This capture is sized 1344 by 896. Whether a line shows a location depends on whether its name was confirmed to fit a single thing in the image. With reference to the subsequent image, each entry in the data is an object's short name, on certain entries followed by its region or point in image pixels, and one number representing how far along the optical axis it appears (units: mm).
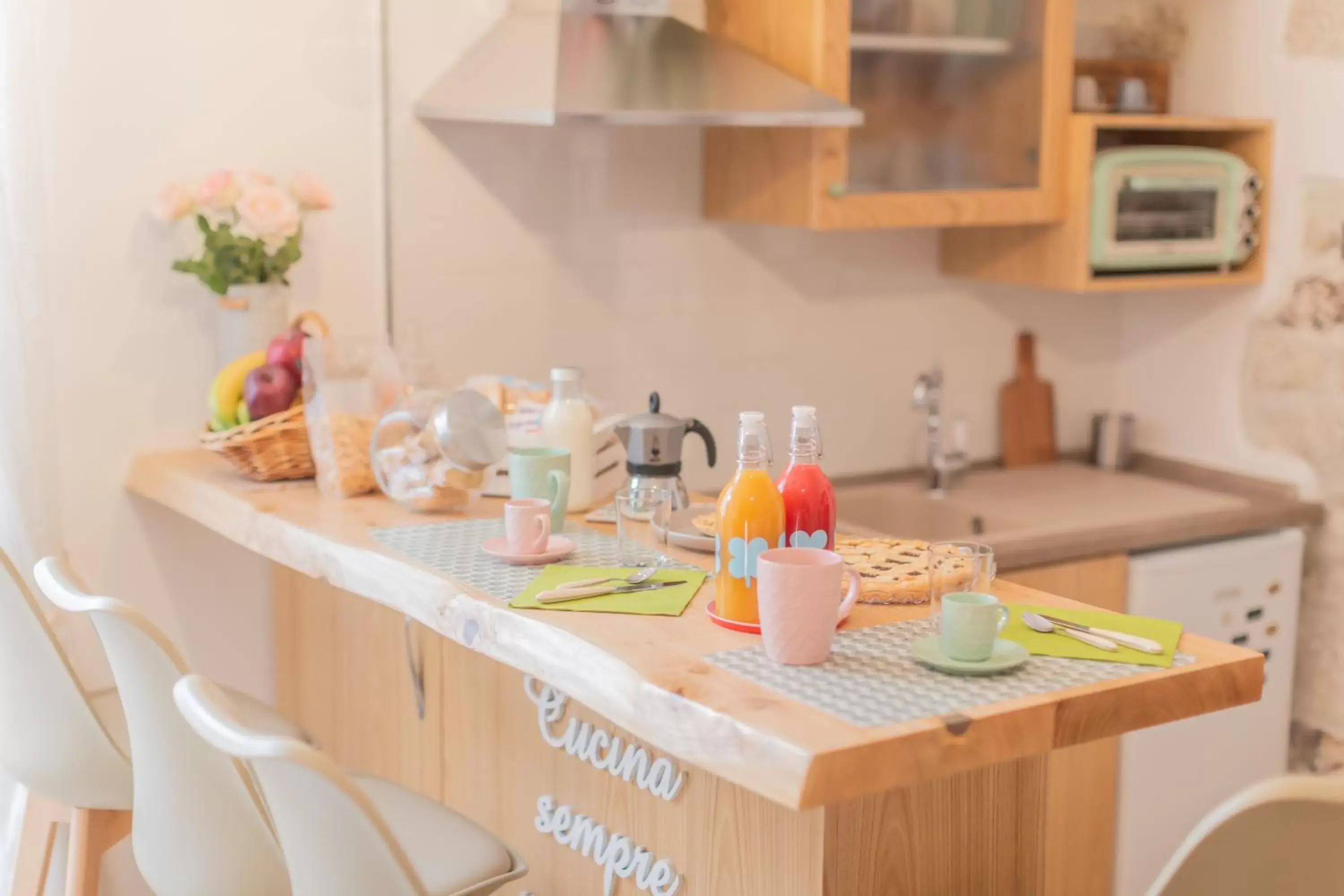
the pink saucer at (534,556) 2123
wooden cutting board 3773
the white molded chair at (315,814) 1521
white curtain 2539
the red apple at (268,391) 2561
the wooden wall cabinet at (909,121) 3006
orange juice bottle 1800
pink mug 1679
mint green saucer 1677
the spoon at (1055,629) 1776
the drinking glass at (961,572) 1841
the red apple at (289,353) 2576
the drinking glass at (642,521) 2129
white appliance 3211
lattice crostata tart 1966
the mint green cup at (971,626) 1686
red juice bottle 1879
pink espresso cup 2125
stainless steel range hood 2633
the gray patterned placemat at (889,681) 1592
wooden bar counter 1562
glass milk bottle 2461
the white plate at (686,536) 2195
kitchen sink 3443
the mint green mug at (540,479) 2297
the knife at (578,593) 1933
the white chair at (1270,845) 1625
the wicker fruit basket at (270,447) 2539
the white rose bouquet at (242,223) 2688
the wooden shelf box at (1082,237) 3289
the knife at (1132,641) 1755
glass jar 2354
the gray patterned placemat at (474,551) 2053
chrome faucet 3539
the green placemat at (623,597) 1912
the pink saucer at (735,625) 1832
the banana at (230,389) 2625
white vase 2744
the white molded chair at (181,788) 1820
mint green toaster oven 3314
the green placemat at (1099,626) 1744
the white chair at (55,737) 2131
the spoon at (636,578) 1973
